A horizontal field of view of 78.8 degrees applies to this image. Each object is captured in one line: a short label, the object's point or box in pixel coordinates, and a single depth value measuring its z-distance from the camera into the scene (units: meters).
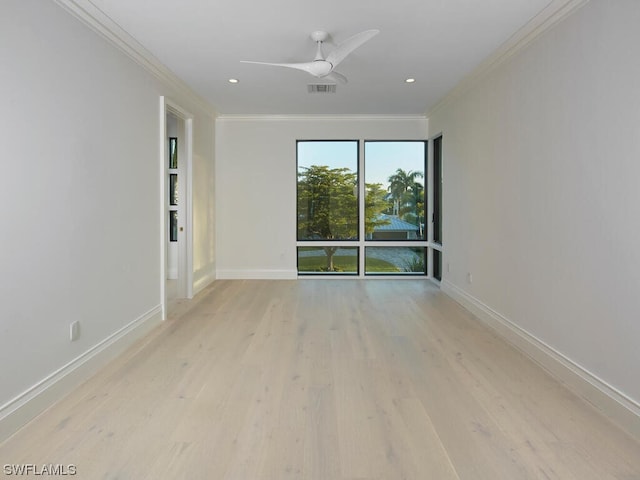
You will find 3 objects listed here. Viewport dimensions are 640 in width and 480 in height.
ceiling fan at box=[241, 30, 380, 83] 2.88
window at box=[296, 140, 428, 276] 6.29
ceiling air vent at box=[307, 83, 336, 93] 4.33
